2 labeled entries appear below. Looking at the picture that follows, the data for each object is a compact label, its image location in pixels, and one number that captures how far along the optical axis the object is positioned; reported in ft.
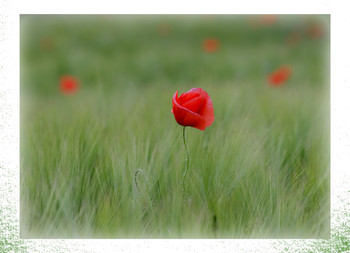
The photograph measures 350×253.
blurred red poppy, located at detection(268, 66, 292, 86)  17.18
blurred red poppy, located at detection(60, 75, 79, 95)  17.16
